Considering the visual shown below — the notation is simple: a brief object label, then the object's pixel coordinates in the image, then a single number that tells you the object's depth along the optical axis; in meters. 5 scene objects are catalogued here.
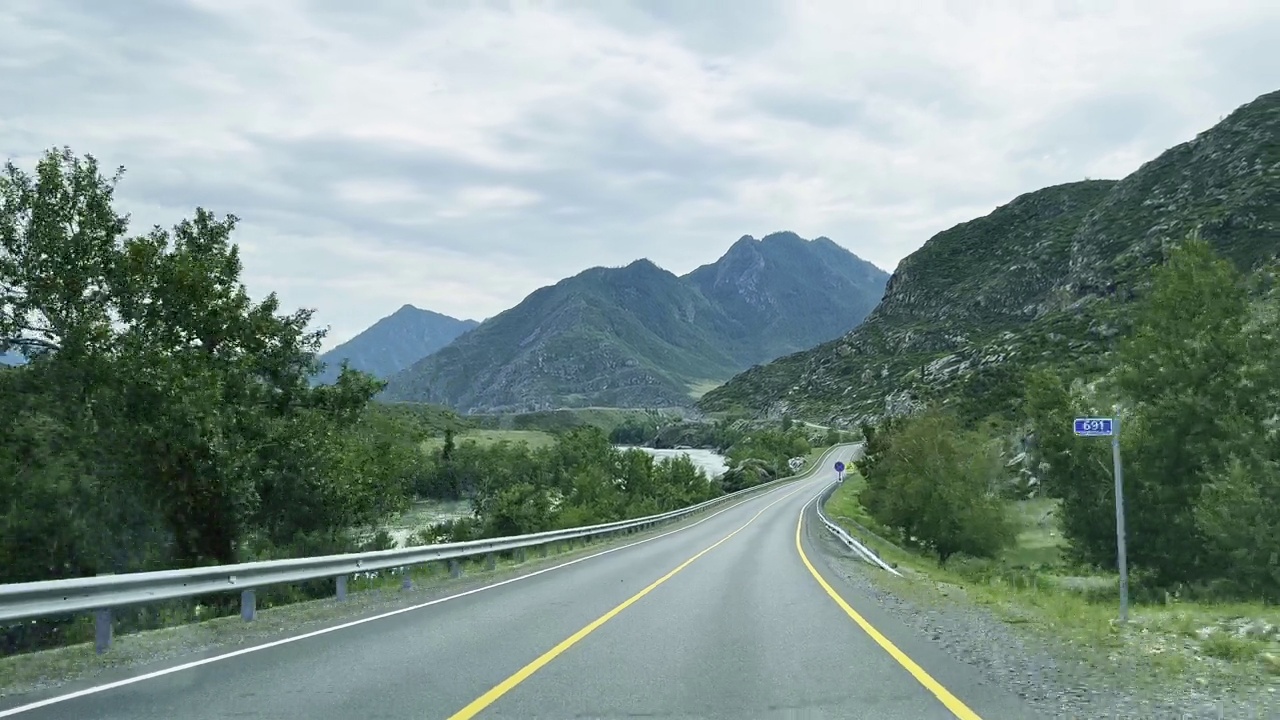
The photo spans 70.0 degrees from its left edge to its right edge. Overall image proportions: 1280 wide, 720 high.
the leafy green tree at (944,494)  44.38
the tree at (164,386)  21.78
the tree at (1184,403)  29.03
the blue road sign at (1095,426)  11.77
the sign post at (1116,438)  11.26
